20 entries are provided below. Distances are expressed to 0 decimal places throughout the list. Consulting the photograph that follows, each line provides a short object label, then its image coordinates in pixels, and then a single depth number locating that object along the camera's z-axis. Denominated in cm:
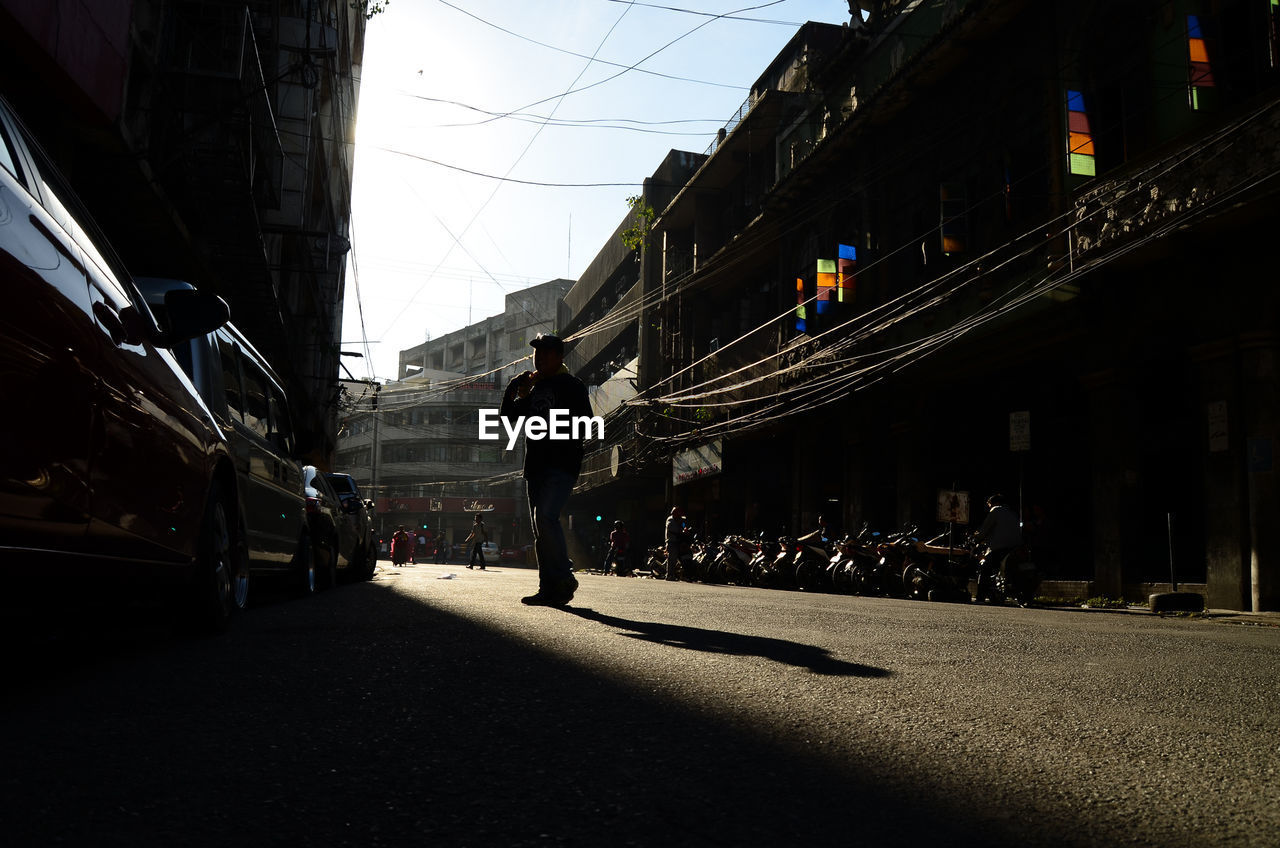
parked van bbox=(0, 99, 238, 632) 280
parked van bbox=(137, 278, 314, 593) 596
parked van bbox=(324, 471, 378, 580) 1342
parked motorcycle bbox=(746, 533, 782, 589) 2155
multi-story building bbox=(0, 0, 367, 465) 1054
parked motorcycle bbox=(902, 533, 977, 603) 1546
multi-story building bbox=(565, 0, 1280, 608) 1348
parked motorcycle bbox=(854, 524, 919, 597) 1700
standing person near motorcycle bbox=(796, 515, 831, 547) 2006
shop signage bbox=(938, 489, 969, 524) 1709
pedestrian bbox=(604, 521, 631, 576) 3497
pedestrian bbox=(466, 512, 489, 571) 3194
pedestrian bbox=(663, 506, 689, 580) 2838
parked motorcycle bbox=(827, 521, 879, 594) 1748
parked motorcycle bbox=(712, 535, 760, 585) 2314
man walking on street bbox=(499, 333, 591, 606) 771
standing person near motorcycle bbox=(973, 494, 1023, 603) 1455
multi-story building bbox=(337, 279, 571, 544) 8150
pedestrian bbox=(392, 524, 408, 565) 3838
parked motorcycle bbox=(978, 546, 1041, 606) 1430
